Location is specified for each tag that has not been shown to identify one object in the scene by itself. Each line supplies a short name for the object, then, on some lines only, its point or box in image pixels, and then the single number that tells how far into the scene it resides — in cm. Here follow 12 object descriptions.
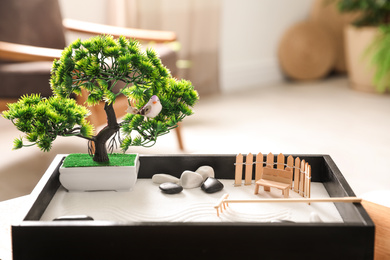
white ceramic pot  114
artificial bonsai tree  105
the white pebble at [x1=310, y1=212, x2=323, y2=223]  94
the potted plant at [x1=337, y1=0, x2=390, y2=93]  334
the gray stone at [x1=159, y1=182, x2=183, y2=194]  113
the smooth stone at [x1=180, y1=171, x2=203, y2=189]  116
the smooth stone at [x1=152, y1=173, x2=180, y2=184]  118
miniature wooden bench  113
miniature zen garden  104
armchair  201
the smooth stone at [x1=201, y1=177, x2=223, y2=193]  114
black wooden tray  85
